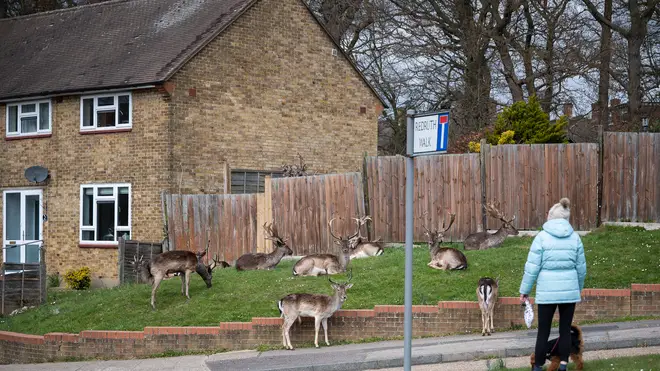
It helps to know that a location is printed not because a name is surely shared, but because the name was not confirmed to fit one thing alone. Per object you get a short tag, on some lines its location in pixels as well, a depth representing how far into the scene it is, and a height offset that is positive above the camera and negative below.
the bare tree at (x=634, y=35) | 32.59 +4.55
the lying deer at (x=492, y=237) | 21.30 -1.33
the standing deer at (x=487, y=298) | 15.48 -1.91
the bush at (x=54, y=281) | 29.84 -3.26
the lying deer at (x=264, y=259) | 22.41 -1.93
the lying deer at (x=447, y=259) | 18.59 -1.58
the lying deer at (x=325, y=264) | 20.19 -1.83
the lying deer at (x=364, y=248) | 22.39 -1.67
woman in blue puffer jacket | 11.70 -1.19
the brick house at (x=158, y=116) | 28.42 +1.67
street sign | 9.84 +0.40
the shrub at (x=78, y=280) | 28.50 -3.08
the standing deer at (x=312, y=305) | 16.22 -2.13
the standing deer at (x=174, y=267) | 19.42 -1.85
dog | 12.09 -2.12
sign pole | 9.80 -0.67
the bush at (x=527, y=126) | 26.83 +1.30
